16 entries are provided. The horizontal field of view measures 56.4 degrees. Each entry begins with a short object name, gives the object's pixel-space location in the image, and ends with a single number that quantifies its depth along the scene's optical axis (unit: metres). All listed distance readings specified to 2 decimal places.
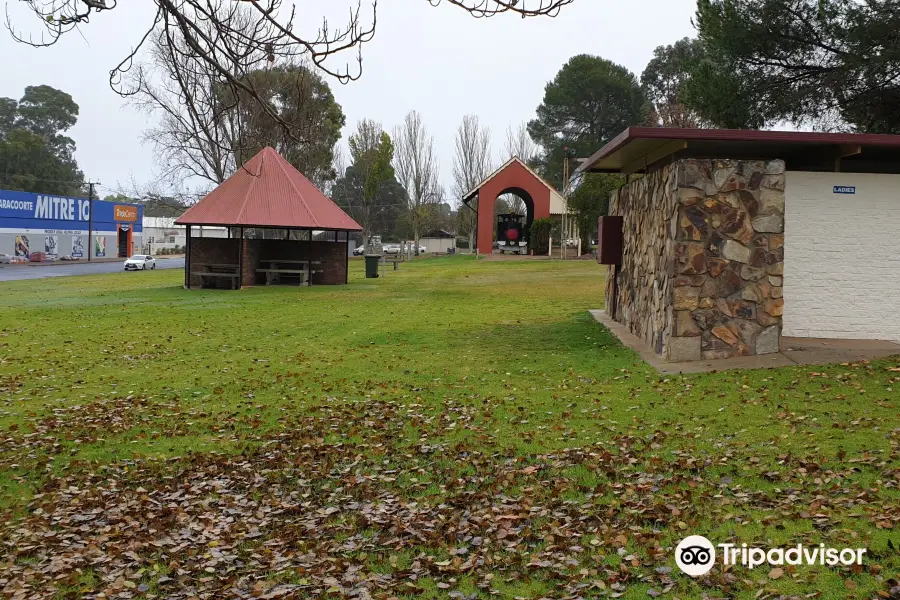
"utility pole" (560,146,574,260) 46.19
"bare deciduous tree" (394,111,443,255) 65.62
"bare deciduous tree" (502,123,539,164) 68.94
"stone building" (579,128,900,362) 11.12
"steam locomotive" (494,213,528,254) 55.47
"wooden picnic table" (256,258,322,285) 29.03
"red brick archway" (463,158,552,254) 51.66
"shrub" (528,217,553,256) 49.03
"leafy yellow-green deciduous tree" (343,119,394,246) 62.84
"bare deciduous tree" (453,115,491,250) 67.56
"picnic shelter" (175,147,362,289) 28.05
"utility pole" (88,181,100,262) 68.31
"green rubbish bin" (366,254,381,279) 34.97
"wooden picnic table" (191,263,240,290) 28.36
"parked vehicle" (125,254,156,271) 54.56
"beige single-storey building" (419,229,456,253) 84.38
